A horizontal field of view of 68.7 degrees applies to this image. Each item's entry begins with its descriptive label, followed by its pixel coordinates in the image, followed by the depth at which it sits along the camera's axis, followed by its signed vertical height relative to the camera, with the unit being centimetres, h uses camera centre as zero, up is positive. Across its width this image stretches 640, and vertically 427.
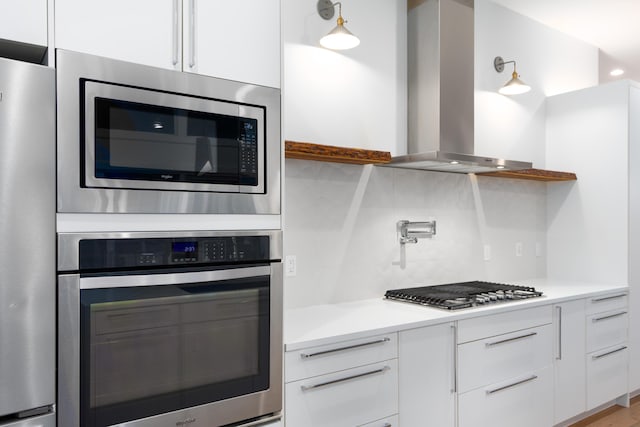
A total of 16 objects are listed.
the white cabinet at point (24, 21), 122 +51
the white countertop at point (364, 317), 190 -50
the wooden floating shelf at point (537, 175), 330 +27
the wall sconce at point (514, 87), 324 +87
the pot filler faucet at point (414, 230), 291 -11
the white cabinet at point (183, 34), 133 +56
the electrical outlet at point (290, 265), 245 -28
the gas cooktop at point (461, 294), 243 -47
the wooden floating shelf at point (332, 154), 224 +29
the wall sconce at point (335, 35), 236 +90
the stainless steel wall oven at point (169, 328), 130 -36
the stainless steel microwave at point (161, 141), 130 +22
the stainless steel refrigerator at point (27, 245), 119 -8
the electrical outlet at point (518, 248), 365 -29
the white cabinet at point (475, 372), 187 -79
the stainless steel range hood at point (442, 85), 274 +76
